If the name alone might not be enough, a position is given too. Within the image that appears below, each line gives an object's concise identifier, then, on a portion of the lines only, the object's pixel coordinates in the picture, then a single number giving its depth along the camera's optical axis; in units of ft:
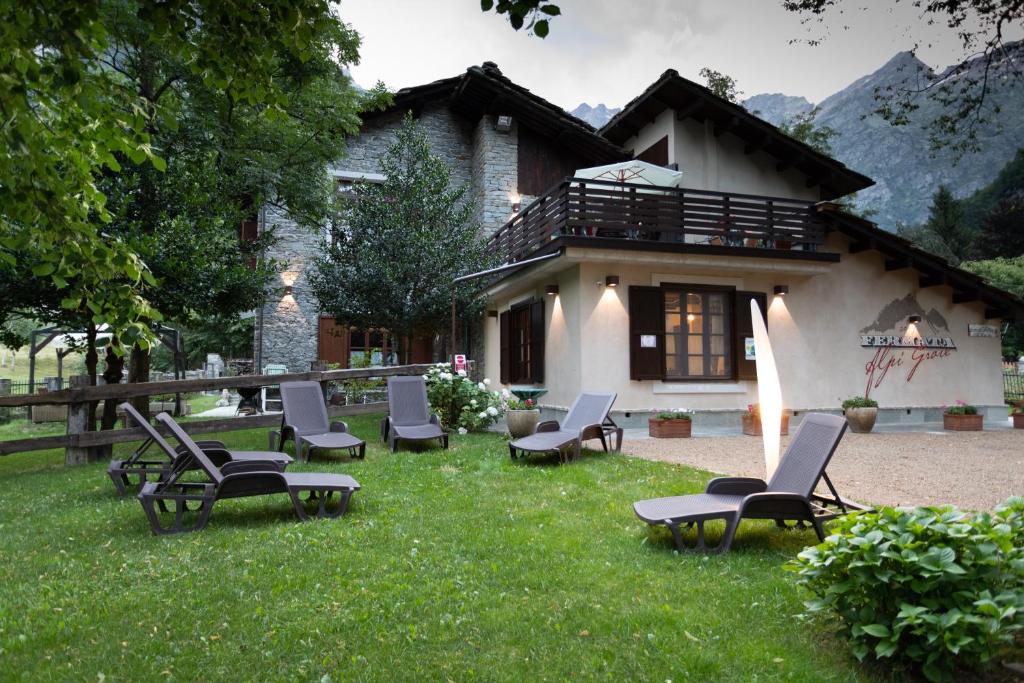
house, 37.24
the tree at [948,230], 126.11
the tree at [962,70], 18.76
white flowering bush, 34.76
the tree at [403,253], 45.11
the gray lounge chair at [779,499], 12.70
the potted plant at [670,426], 34.35
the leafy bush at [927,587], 7.21
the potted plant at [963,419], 39.04
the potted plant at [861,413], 37.04
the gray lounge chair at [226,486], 15.31
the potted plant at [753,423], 35.68
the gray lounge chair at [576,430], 24.27
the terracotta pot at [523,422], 30.60
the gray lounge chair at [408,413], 29.27
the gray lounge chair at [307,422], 26.94
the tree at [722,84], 73.77
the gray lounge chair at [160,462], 19.08
